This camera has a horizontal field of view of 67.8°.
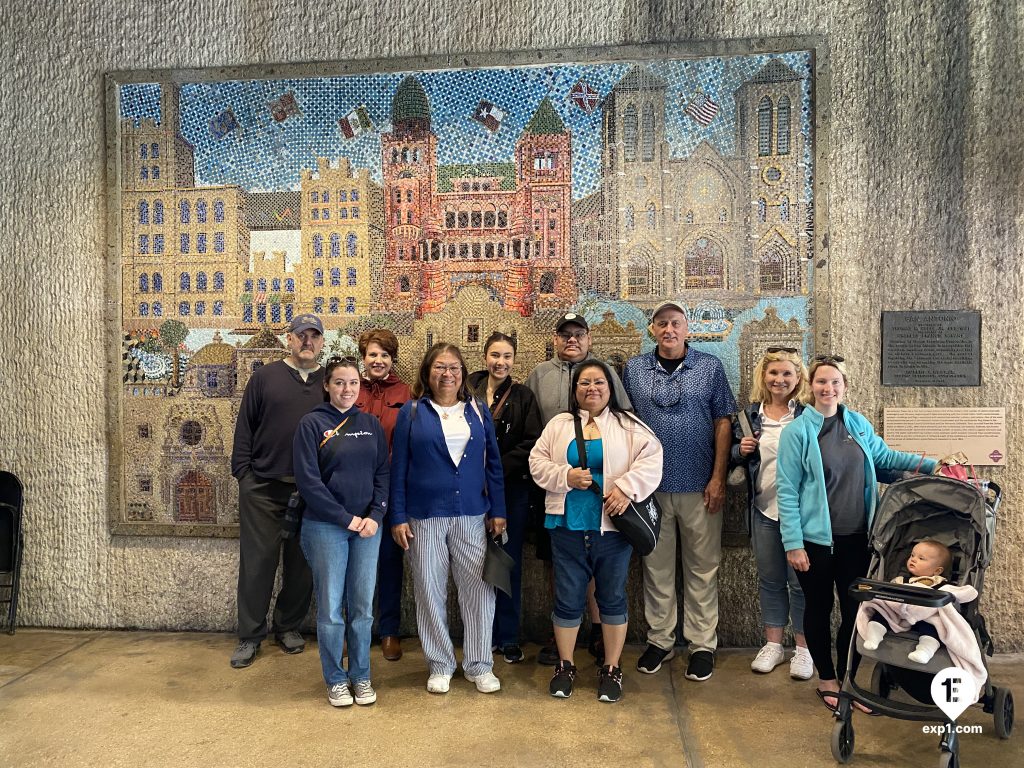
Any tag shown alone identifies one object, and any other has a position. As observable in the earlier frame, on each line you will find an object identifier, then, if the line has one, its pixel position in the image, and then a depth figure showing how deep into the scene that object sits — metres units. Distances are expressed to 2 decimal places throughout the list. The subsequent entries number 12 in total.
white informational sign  4.26
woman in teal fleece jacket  3.53
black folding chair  4.67
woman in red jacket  4.17
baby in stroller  3.02
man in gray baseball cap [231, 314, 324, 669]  4.17
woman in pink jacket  3.59
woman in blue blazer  3.67
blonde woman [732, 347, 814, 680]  3.86
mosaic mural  4.40
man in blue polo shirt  4.00
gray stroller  2.94
